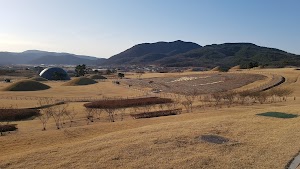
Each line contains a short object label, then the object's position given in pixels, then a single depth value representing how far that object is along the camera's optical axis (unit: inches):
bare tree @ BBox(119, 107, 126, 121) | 728.3
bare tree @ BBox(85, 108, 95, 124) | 700.9
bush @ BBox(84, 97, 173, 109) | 916.9
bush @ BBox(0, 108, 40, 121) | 763.9
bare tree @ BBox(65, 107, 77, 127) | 713.5
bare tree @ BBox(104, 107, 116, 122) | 700.4
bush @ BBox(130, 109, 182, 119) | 710.0
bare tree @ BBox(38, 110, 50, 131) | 638.5
